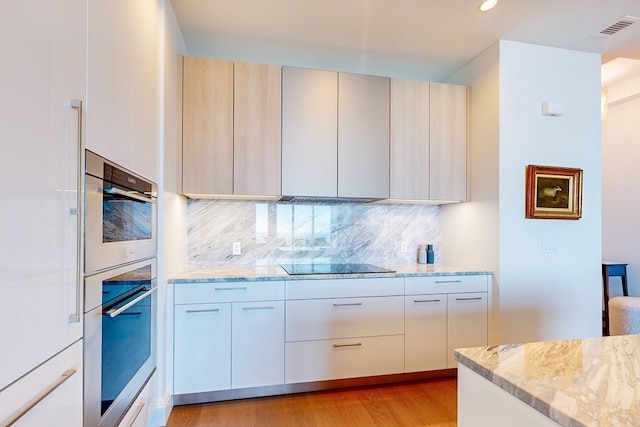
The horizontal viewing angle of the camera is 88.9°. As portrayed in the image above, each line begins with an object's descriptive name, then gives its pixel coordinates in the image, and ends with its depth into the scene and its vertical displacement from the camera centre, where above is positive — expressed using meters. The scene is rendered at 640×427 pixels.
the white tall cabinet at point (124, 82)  1.18 +0.59
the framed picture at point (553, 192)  2.61 +0.22
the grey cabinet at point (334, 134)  2.55 +0.68
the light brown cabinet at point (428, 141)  2.76 +0.67
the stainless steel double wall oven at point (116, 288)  1.16 -0.31
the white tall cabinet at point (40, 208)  0.74 +0.03
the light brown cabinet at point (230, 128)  2.40 +0.68
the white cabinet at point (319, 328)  2.20 -0.80
